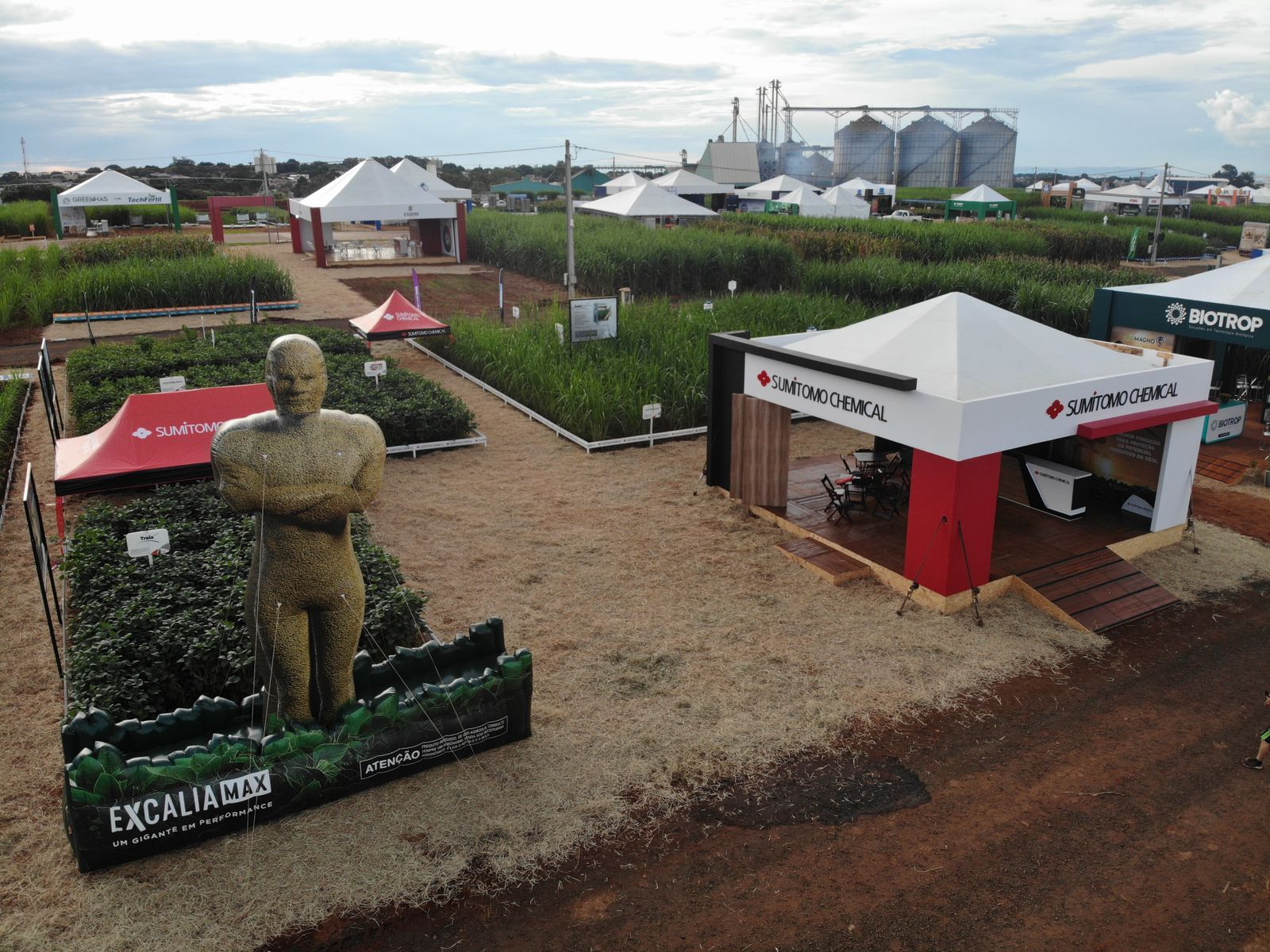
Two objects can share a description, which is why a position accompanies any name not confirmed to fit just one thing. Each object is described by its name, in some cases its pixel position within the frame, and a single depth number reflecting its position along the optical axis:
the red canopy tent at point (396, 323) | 19.25
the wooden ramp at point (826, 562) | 10.70
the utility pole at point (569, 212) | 21.92
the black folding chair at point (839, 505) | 12.10
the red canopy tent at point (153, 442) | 10.77
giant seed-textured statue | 5.93
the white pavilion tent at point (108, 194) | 38.47
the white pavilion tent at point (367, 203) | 32.31
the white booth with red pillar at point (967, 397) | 9.62
